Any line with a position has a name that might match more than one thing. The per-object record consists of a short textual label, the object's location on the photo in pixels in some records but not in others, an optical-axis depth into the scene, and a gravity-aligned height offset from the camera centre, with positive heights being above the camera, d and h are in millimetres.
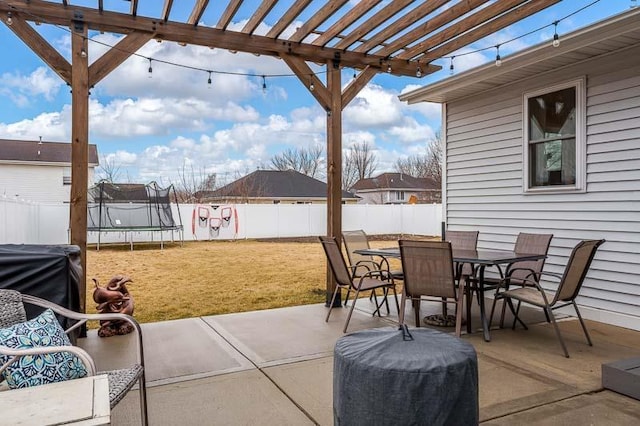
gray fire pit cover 1677 -688
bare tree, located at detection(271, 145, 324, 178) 29938 +2870
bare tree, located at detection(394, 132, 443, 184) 27188 +2871
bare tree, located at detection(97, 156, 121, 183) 21047 +1684
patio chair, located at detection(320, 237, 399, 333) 4443 -737
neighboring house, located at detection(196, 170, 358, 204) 22859 +745
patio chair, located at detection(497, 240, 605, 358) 3463 -654
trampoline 12891 -210
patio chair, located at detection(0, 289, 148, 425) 1724 -579
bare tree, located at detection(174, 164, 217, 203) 21891 +987
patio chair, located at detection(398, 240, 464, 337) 3601 -555
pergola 4008 +1732
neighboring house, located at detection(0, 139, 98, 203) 18312 +1301
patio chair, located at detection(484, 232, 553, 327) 4375 -467
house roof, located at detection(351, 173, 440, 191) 31250 +1504
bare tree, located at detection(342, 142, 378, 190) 30641 +2861
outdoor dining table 3795 -481
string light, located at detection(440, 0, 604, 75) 3732 +1591
